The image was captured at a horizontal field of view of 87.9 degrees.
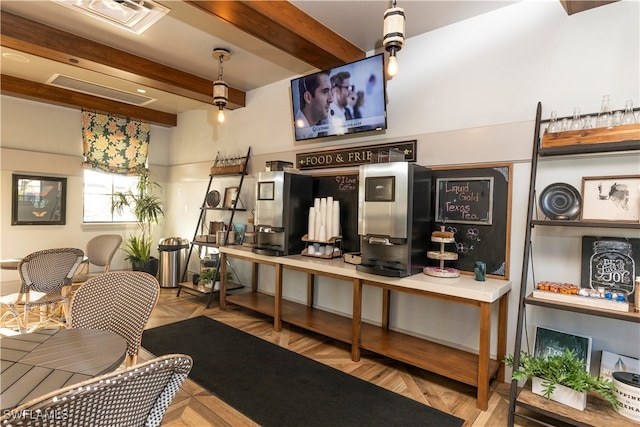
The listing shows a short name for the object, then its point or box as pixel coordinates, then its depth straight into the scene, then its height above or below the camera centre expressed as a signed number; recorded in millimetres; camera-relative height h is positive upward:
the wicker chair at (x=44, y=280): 3088 -803
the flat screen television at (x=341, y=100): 3178 +1102
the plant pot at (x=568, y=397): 1933 -1102
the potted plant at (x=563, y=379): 1907 -1000
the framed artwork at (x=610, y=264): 2117 -335
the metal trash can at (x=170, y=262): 5379 -1004
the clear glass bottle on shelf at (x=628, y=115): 2049 +609
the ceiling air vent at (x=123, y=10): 2737 +1623
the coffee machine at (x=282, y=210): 3600 -67
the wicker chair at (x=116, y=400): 784 -525
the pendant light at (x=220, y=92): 3647 +1225
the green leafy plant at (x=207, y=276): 4707 -1054
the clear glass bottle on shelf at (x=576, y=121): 2205 +613
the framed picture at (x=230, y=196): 4910 +88
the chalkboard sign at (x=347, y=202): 3541 +40
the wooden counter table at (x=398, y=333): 2266 -1125
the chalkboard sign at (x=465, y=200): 2693 +74
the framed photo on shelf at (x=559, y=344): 2223 -916
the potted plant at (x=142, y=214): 5598 -249
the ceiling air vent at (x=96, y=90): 4441 +1572
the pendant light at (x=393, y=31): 1926 +1021
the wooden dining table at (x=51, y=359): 1142 -657
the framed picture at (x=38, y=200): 4883 -45
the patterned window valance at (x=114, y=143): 5527 +979
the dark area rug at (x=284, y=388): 2135 -1368
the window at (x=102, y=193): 5648 +106
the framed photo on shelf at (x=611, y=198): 2037 +93
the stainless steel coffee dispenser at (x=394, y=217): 2613 -85
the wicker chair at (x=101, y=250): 4359 -689
